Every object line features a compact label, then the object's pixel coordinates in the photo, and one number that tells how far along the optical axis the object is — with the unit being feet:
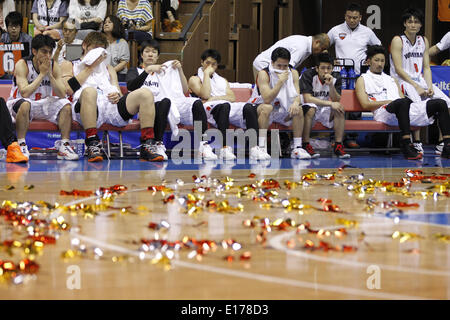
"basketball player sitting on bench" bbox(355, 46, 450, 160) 44.06
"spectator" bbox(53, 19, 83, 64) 51.88
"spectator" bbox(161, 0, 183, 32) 62.18
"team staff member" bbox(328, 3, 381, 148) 50.49
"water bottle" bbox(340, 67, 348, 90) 50.29
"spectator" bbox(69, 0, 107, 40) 53.98
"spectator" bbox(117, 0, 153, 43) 55.36
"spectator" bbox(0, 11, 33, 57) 50.75
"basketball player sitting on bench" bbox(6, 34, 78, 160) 39.11
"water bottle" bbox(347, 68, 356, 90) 50.24
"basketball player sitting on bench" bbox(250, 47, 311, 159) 43.21
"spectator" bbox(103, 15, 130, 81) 47.62
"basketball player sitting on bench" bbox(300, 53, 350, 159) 44.88
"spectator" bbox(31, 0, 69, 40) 54.95
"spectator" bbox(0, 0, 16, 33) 56.65
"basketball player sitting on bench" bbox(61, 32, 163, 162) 39.27
